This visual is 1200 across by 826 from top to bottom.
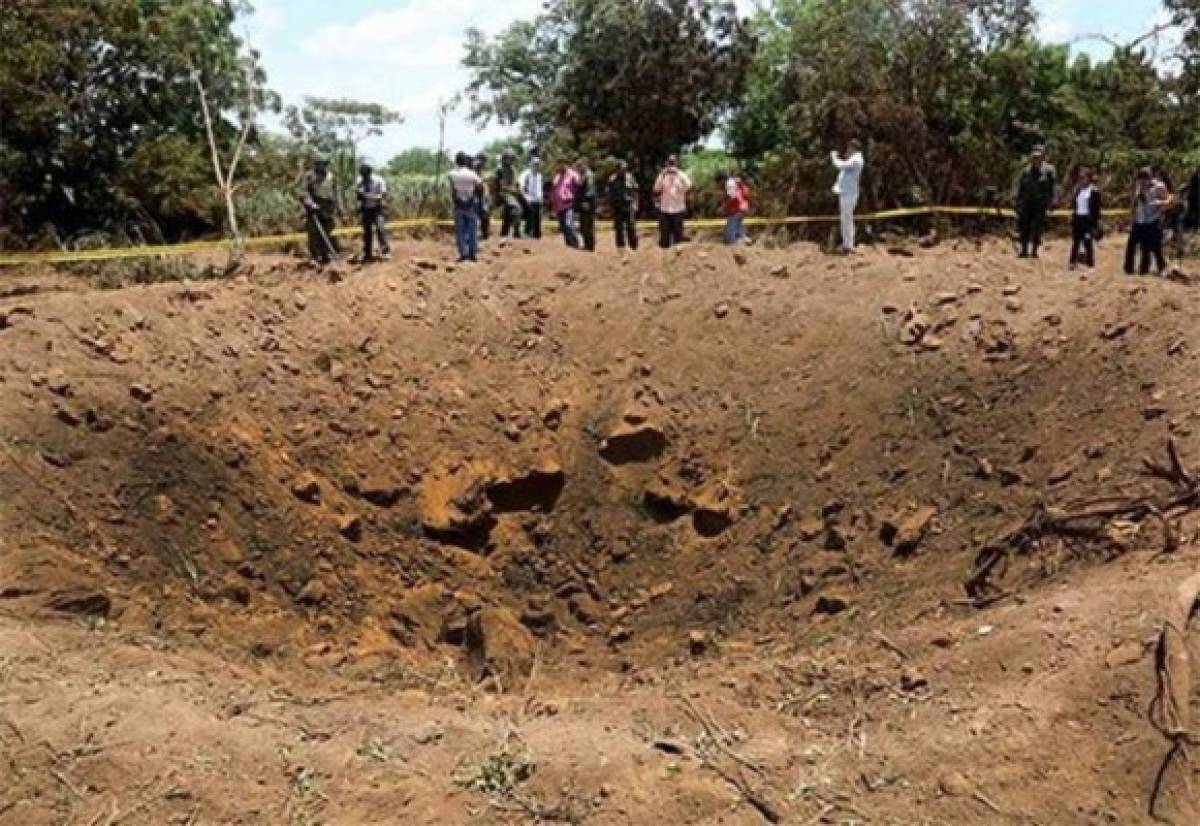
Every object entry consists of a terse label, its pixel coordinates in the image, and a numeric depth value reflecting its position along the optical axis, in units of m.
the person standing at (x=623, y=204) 13.32
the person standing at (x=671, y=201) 13.31
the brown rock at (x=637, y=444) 10.45
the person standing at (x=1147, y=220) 11.02
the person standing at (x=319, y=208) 12.70
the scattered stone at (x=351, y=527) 9.22
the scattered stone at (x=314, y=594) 8.48
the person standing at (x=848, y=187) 12.75
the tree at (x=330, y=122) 21.81
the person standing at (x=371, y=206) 12.67
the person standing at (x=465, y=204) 12.53
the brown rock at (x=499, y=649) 8.07
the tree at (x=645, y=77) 21.55
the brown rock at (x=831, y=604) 7.86
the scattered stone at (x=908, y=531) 8.34
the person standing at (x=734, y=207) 13.79
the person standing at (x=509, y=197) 14.90
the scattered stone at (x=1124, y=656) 5.45
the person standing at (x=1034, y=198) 12.27
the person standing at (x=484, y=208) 13.91
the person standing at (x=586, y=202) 13.70
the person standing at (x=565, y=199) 13.92
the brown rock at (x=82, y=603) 6.75
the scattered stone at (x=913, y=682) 5.68
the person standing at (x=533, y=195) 14.30
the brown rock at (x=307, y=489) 9.29
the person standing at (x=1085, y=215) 12.00
